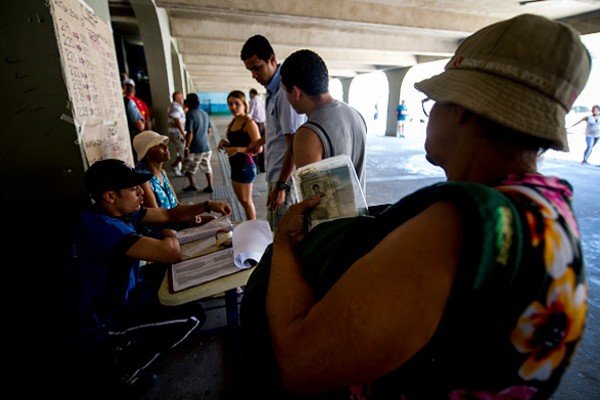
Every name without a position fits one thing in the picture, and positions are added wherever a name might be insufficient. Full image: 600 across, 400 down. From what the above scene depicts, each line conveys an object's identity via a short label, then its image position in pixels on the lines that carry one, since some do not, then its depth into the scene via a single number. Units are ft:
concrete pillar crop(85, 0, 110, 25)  6.91
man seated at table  4.74
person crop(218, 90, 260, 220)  12.09
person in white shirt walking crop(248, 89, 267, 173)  26.48
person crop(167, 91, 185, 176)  20.22
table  4.13
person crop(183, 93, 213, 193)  17.76
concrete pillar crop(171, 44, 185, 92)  28.09
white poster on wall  5.35
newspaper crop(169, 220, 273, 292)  4.57
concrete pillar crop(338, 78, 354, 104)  65.36
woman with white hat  8.36
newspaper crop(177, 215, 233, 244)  6.07
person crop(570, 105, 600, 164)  25.72
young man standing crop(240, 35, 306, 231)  7.78
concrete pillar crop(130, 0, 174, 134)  16.39
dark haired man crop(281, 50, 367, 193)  5.62
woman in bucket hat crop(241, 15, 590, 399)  1.57
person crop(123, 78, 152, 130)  18.53
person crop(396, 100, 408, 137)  45.62
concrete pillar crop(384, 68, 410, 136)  45.73
